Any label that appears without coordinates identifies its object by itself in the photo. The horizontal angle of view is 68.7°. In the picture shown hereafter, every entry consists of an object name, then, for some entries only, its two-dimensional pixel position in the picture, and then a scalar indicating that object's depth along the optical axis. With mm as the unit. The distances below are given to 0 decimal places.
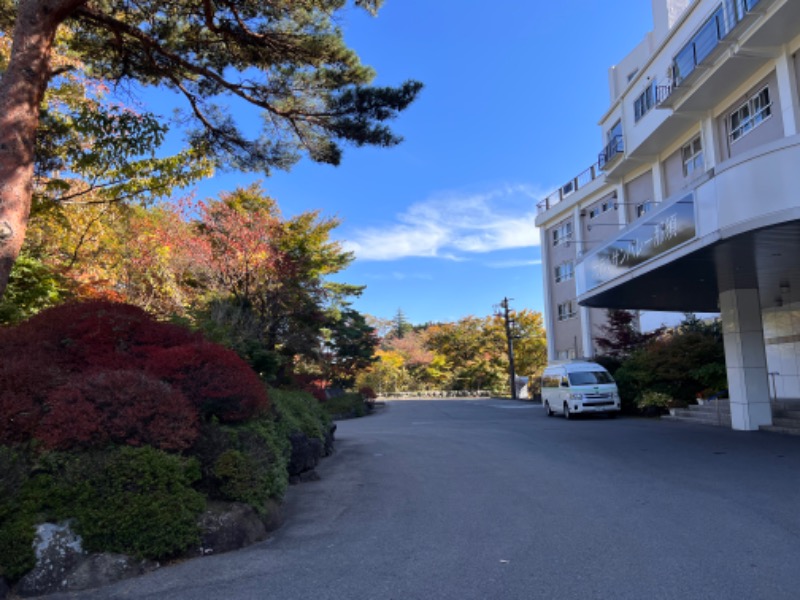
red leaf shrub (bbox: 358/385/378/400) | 39975
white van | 22266
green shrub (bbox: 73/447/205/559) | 5059
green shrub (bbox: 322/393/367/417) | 33375
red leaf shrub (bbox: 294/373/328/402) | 18008
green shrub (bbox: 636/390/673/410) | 21656
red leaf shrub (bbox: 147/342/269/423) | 6758
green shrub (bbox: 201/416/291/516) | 6051
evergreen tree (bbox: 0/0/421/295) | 9406
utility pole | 45831
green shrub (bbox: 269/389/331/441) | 9469
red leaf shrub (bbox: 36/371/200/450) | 5430
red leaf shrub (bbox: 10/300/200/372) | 6945
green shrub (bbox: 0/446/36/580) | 4680
